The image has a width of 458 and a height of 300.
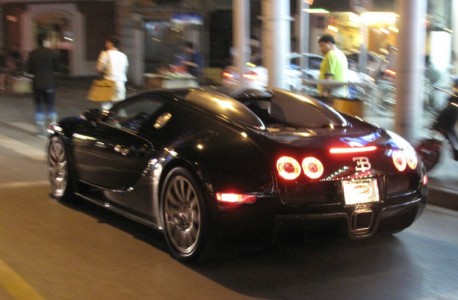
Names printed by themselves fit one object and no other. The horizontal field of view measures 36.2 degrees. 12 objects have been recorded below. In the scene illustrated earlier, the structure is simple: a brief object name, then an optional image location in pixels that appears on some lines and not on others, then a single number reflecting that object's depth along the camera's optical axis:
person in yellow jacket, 11.20
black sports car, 5.18
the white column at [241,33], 11.51
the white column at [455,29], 14.94
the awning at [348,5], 16.02
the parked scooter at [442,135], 8.60
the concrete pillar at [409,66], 9.14
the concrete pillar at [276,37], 10.93
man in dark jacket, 12.72
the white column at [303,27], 16.02
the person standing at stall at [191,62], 17.83
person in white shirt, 12.48
